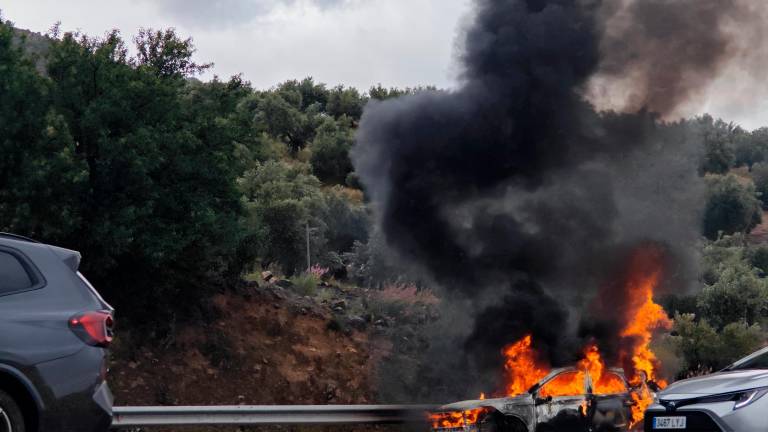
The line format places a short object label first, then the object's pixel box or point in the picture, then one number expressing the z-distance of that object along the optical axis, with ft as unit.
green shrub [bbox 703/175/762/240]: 185.88
